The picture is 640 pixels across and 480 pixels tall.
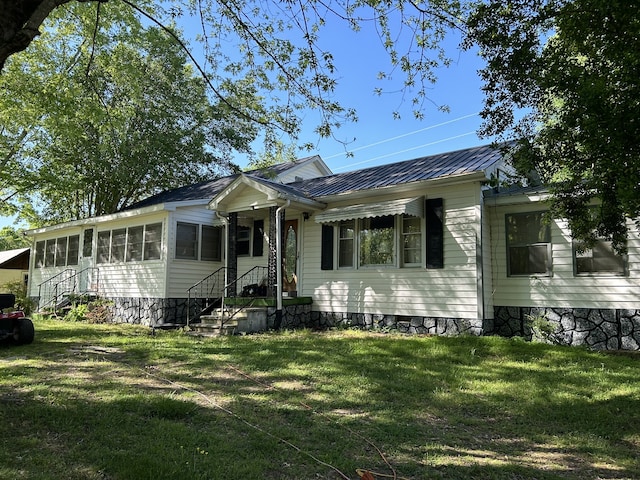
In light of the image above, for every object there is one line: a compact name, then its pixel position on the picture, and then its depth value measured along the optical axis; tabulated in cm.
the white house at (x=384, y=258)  860
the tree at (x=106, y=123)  1359
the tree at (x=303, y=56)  550
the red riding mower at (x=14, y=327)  869
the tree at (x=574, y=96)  359
